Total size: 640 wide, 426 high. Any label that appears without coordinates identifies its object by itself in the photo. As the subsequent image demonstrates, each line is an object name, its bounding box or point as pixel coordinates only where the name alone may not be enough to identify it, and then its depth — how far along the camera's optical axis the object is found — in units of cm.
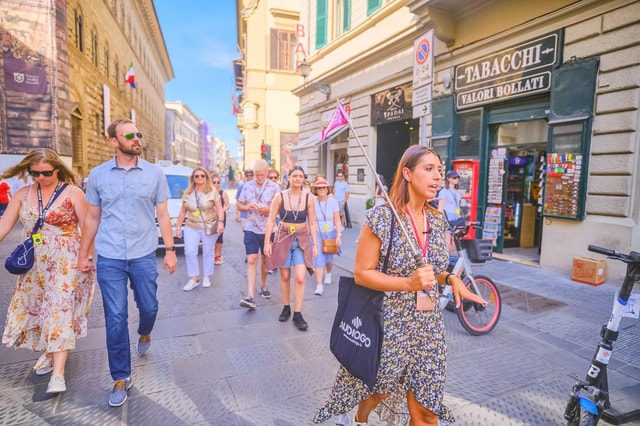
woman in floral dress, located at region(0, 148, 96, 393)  307
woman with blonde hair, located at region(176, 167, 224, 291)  612
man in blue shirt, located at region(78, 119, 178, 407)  297
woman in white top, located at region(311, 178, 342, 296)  593
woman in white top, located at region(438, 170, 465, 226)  735
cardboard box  619
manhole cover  527
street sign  645
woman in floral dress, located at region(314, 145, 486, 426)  200
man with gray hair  523
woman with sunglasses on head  459
